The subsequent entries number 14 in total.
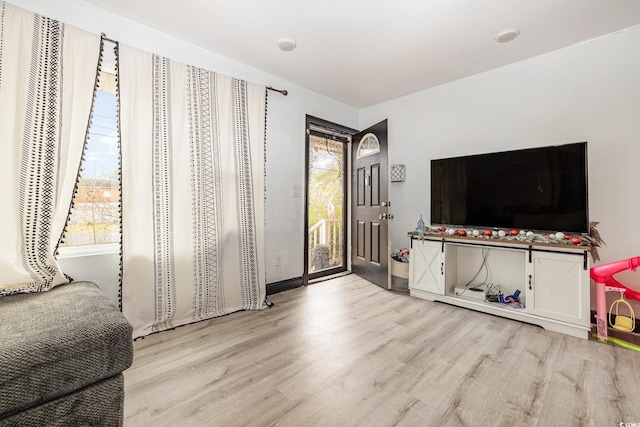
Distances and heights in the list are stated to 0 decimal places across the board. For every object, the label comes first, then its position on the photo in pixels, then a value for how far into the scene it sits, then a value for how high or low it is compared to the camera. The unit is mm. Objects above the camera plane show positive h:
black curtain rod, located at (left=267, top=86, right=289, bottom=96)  3081 +1362
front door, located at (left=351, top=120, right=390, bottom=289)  3391 +52
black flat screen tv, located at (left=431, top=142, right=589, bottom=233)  2281 +176
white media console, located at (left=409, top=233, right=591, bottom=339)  2168 -649
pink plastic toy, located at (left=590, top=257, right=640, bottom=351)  2064 -627
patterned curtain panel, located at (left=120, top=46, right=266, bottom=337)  2164 +173
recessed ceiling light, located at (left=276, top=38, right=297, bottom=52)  2472 +1526
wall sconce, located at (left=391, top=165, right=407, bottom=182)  3673 +487
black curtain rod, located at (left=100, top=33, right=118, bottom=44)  2029 +1296
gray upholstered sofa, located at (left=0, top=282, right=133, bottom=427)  954 -573
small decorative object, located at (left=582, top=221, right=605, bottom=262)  2223 -261
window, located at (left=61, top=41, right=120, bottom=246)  2104 +280
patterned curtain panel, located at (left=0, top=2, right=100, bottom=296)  1682 +506
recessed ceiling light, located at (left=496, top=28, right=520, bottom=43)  2301 +1484
